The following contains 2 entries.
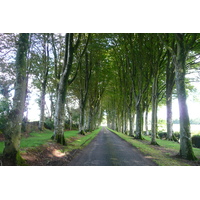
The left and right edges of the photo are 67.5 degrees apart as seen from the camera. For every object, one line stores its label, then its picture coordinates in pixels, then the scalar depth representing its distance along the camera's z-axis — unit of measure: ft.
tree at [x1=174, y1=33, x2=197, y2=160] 26.73
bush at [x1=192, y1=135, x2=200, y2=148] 56.59
